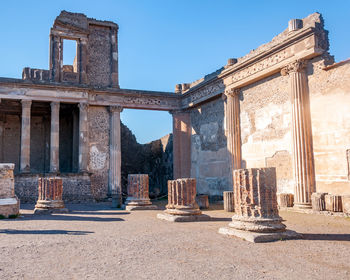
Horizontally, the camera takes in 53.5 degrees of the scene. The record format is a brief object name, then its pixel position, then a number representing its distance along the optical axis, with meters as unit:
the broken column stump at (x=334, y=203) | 8.44
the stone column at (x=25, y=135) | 14.36
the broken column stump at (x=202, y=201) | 11.19
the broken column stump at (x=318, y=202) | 8.93
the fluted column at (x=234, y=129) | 13.10
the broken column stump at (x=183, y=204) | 7.84
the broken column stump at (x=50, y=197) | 10.00
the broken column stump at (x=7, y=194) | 8.64
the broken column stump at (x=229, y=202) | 10.02
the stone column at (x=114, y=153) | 15.64
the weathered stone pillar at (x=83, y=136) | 15.19
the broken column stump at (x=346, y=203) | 8.20
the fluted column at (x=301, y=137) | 9.66
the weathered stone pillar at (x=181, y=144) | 16.48
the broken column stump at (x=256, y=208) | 5.23
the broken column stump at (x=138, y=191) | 10.74
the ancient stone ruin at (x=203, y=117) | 9.59
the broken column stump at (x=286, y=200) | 10.26
